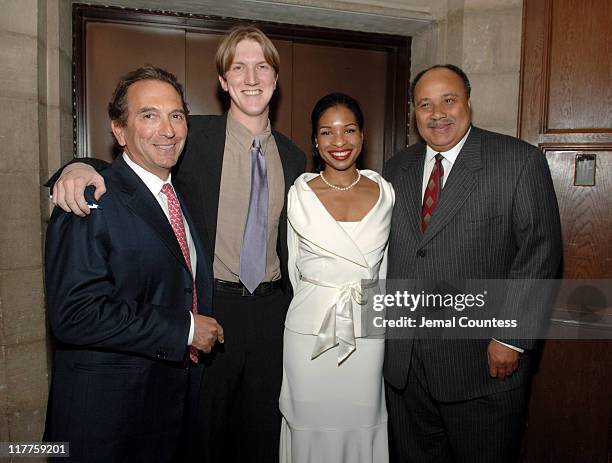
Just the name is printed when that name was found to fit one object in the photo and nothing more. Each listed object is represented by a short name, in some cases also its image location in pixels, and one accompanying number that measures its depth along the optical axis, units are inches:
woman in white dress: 80.5
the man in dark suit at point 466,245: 74.8
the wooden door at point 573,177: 104.7
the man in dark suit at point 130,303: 58.2
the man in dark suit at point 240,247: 82.4
